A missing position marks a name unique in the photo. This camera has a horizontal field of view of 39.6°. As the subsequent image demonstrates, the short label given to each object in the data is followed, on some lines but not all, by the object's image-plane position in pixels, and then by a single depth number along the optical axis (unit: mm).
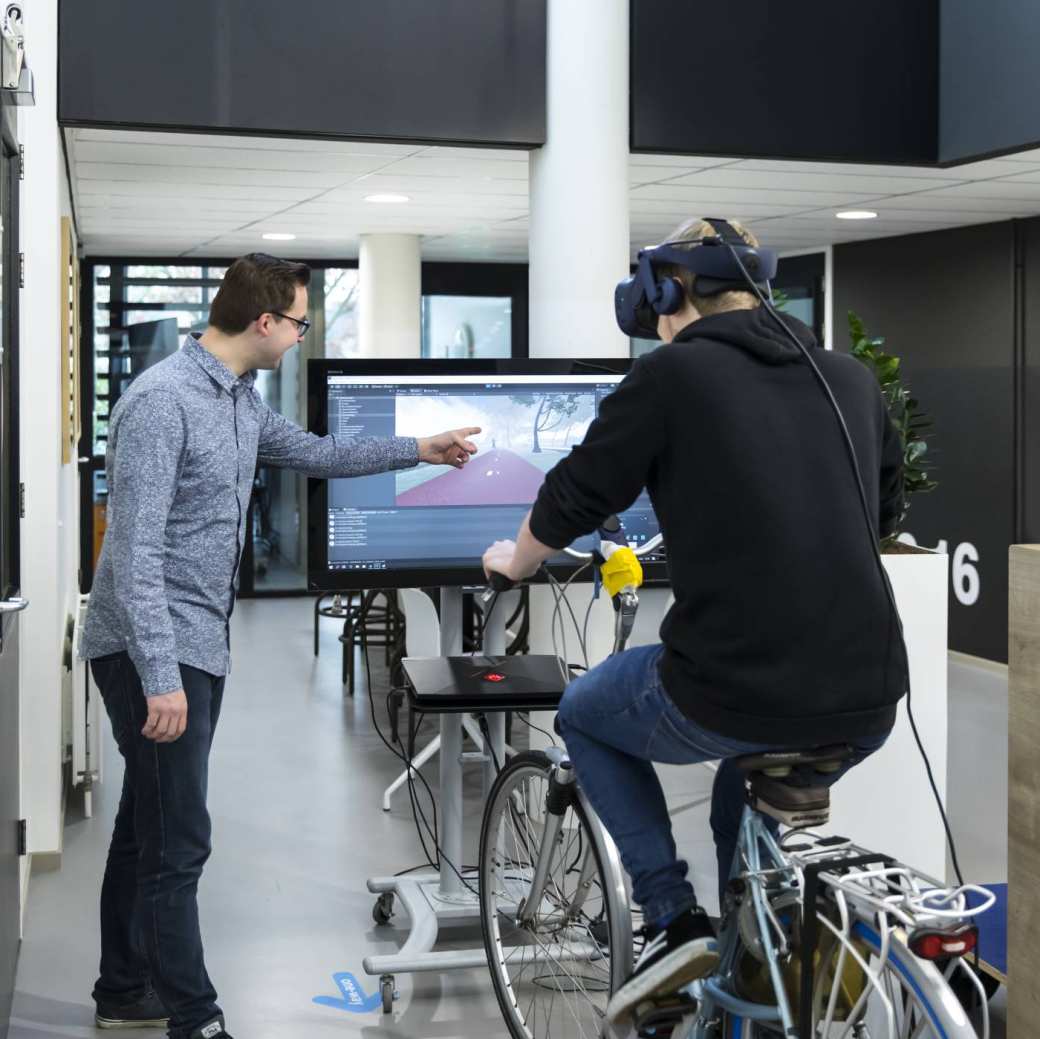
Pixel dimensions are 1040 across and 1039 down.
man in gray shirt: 2699
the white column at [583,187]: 4824
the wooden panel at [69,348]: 4801
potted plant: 4438
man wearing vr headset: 2057
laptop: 3207
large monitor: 3609
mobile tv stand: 3342
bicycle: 1899
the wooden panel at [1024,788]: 2318
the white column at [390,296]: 9055
